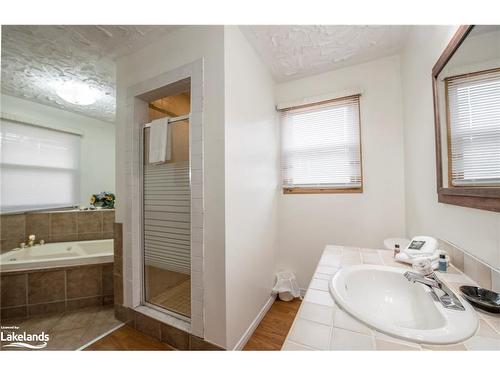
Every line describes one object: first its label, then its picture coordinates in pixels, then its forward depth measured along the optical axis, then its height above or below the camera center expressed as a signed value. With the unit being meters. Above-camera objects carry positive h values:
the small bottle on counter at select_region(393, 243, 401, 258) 1.07 -0.38
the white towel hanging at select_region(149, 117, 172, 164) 1.46 +0.41
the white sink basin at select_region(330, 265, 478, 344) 0.47 -0.42
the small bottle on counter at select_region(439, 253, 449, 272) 0.83 -0.36
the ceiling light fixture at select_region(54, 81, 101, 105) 1.82 +1.03
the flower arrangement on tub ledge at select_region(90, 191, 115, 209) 2.75 -0.12
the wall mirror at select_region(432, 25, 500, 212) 0.61 +0.27
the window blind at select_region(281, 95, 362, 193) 1.75 +0.43
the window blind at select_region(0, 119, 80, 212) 2.12 +0.36
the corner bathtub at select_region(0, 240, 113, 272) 1.68 -0.67
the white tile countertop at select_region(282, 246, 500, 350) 0.45 -0.39
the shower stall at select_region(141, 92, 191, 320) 1.40 -0.24
